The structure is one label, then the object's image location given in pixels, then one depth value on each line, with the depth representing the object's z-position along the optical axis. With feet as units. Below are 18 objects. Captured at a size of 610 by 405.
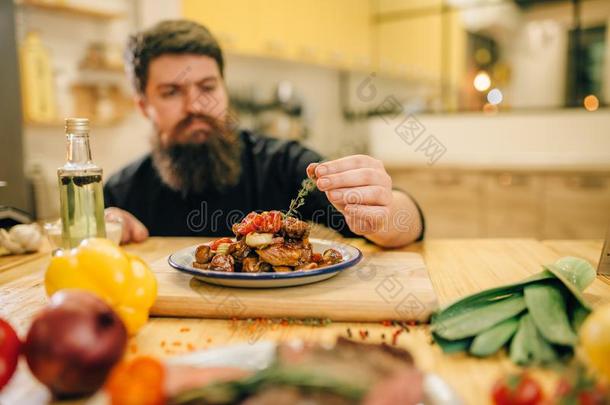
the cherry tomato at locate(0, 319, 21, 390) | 1.97
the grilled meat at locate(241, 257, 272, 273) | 2.94
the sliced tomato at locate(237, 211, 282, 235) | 3.02
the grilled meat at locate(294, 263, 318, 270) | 3.00
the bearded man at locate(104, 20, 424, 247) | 6.15
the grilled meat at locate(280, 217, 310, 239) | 3.06
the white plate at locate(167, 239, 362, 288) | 2.79
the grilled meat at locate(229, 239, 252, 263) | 3.03
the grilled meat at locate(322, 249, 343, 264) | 3.19
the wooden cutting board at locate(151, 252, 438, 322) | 2.71
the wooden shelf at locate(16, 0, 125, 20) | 7.73
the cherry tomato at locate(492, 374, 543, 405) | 1.66
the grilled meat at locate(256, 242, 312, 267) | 2.93
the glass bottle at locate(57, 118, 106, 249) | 3.46
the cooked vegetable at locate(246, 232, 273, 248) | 2.97
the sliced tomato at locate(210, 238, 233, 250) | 3.18
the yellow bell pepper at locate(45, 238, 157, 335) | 2.41
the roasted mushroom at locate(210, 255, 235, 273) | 2.98
